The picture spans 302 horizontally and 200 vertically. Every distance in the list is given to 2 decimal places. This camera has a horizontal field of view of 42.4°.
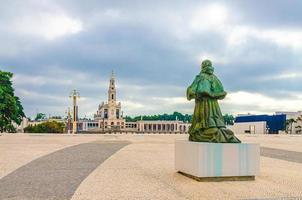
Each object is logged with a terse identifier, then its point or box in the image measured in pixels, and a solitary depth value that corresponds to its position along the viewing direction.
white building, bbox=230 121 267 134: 73.96
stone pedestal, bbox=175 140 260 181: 9.00
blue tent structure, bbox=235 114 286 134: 80.94
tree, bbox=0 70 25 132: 39.25
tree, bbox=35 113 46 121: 153.85
